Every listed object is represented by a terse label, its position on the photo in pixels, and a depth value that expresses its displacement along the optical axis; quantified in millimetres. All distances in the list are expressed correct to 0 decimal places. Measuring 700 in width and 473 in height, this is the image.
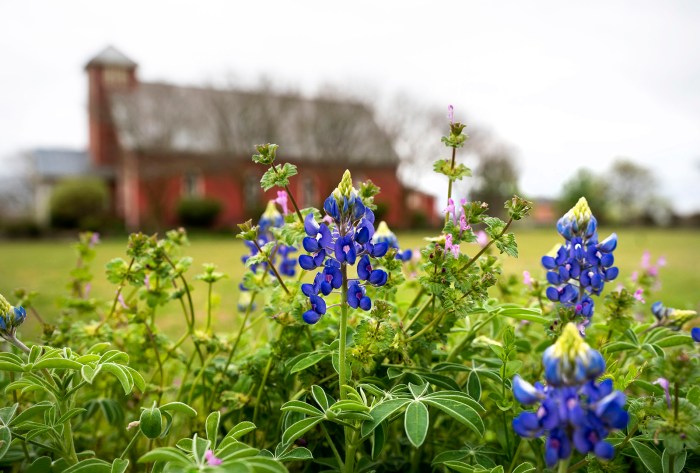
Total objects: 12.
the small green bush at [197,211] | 21578
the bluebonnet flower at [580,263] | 355
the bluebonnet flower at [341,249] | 314
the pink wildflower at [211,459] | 249
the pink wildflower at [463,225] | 346
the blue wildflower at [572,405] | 229
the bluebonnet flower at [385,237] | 404
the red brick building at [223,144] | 21815
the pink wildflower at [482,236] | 477
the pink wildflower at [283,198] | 392
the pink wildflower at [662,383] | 362
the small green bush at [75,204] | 20244
